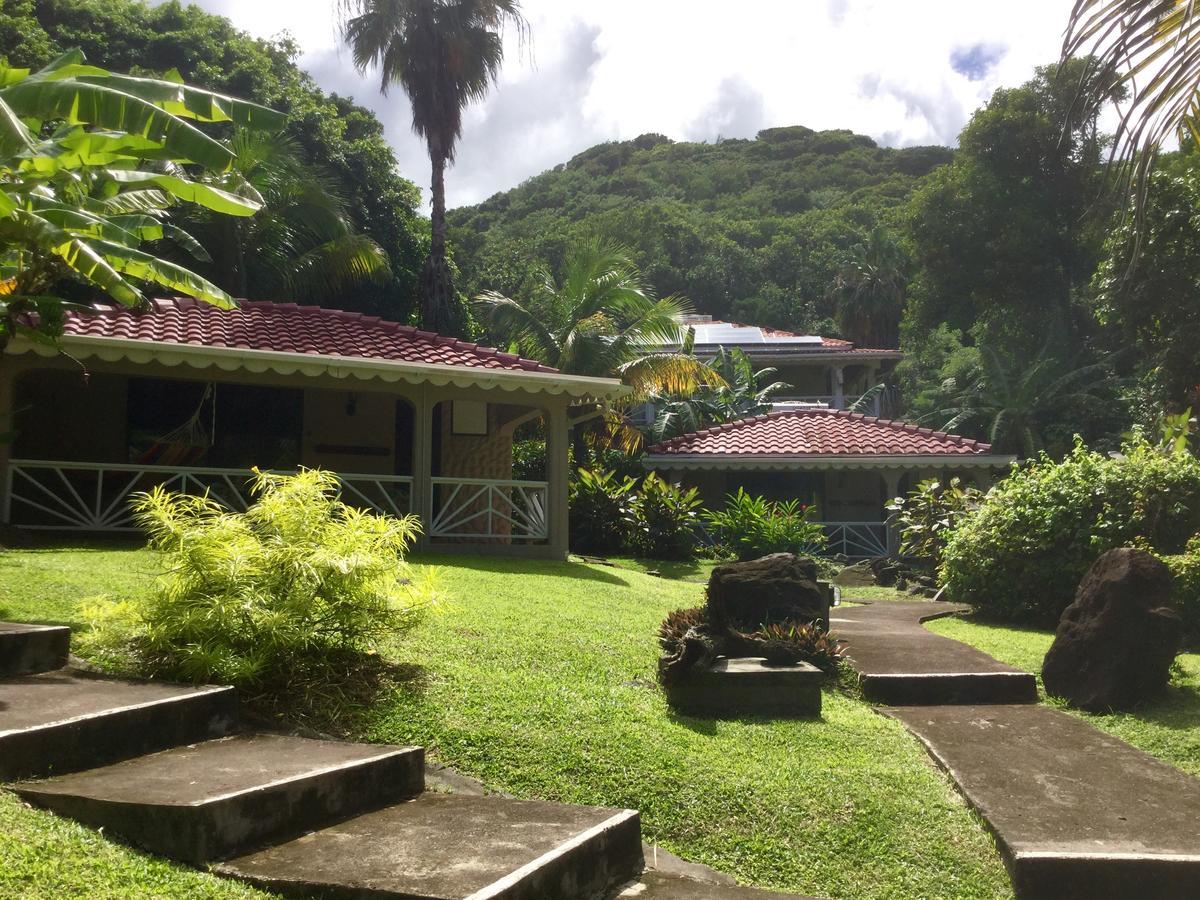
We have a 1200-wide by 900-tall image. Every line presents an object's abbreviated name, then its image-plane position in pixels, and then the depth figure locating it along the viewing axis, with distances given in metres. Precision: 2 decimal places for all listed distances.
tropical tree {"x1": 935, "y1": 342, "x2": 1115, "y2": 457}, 34.00
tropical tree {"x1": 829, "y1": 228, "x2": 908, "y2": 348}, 47.06
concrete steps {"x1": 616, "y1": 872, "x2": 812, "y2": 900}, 3.97
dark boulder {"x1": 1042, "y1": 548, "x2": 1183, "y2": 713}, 7.11
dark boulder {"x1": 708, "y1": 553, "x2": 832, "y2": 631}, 7.86
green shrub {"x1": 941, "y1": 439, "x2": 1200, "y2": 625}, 10.97
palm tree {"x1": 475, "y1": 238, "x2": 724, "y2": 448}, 22.33
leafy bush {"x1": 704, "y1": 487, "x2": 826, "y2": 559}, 16.77
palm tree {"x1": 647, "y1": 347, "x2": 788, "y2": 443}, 26.66
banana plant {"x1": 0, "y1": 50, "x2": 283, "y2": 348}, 6.95
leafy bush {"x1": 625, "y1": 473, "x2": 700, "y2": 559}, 19.36
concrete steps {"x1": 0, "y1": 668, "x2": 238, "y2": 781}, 4.14
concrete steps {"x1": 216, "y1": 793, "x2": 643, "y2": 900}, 3.44
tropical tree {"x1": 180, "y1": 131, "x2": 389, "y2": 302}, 23.28
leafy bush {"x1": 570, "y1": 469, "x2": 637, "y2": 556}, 19.45
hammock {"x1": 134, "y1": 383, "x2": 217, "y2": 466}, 13.95
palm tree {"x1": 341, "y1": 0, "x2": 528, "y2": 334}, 25.16
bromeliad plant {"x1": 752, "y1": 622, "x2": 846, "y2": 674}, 6.96
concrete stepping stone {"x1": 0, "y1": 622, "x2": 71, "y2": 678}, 5.44
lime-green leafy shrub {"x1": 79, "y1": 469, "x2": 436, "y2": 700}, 5.51
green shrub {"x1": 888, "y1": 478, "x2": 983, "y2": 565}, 16.17
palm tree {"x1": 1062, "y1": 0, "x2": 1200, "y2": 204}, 4.49
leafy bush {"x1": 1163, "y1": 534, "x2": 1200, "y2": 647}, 9.33
